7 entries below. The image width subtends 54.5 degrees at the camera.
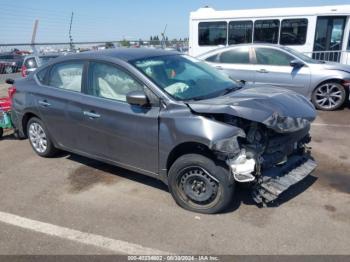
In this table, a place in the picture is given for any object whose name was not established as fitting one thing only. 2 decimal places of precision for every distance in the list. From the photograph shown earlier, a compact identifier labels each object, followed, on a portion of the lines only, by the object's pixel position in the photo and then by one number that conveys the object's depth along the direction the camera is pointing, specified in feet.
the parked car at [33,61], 36.53
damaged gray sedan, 11.52
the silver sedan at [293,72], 26.91
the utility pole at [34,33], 40.70
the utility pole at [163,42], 61.22
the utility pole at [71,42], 48.23
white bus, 37.55
